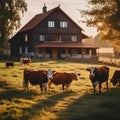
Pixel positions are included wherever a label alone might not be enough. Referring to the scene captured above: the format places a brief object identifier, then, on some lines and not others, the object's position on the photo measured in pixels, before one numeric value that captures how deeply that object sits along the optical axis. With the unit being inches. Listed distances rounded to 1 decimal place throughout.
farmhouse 2544.3
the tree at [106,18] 1234.0
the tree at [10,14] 1984.3
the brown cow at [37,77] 855.7
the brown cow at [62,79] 911.7
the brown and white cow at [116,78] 1011.3
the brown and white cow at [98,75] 892.0
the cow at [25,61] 1632.1
